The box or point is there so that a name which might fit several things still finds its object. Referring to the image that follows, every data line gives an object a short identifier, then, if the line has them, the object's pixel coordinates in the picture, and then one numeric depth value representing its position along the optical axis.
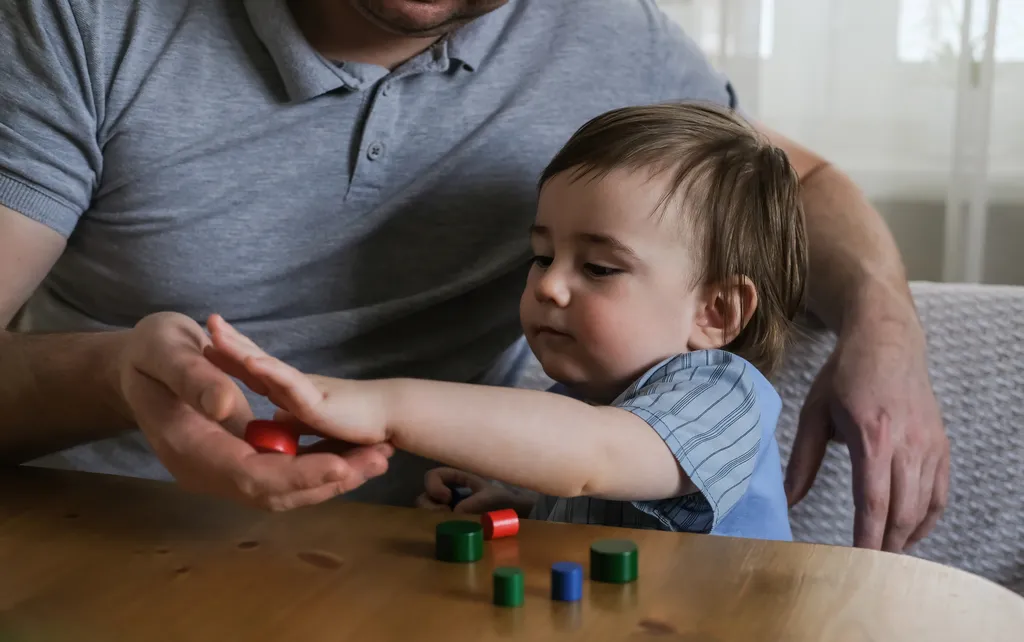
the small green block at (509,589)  0.64
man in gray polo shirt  1.11
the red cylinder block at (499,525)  0.75
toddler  0.81
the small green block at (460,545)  0.71
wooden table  0.61
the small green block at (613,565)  0.67
